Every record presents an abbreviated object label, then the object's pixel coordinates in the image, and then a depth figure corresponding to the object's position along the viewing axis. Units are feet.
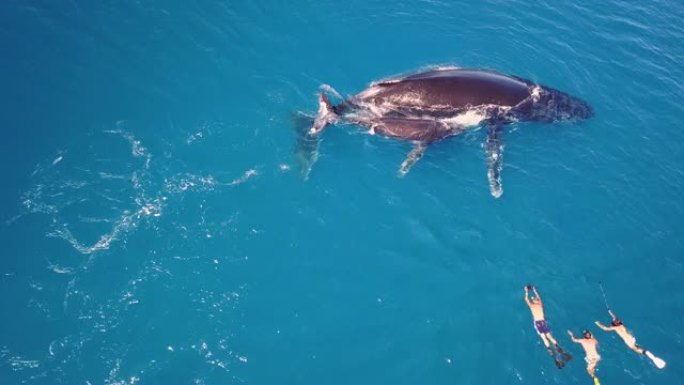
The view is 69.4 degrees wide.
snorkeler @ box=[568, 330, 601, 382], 56.85
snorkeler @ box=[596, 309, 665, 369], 57.53
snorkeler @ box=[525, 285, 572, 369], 57.16
